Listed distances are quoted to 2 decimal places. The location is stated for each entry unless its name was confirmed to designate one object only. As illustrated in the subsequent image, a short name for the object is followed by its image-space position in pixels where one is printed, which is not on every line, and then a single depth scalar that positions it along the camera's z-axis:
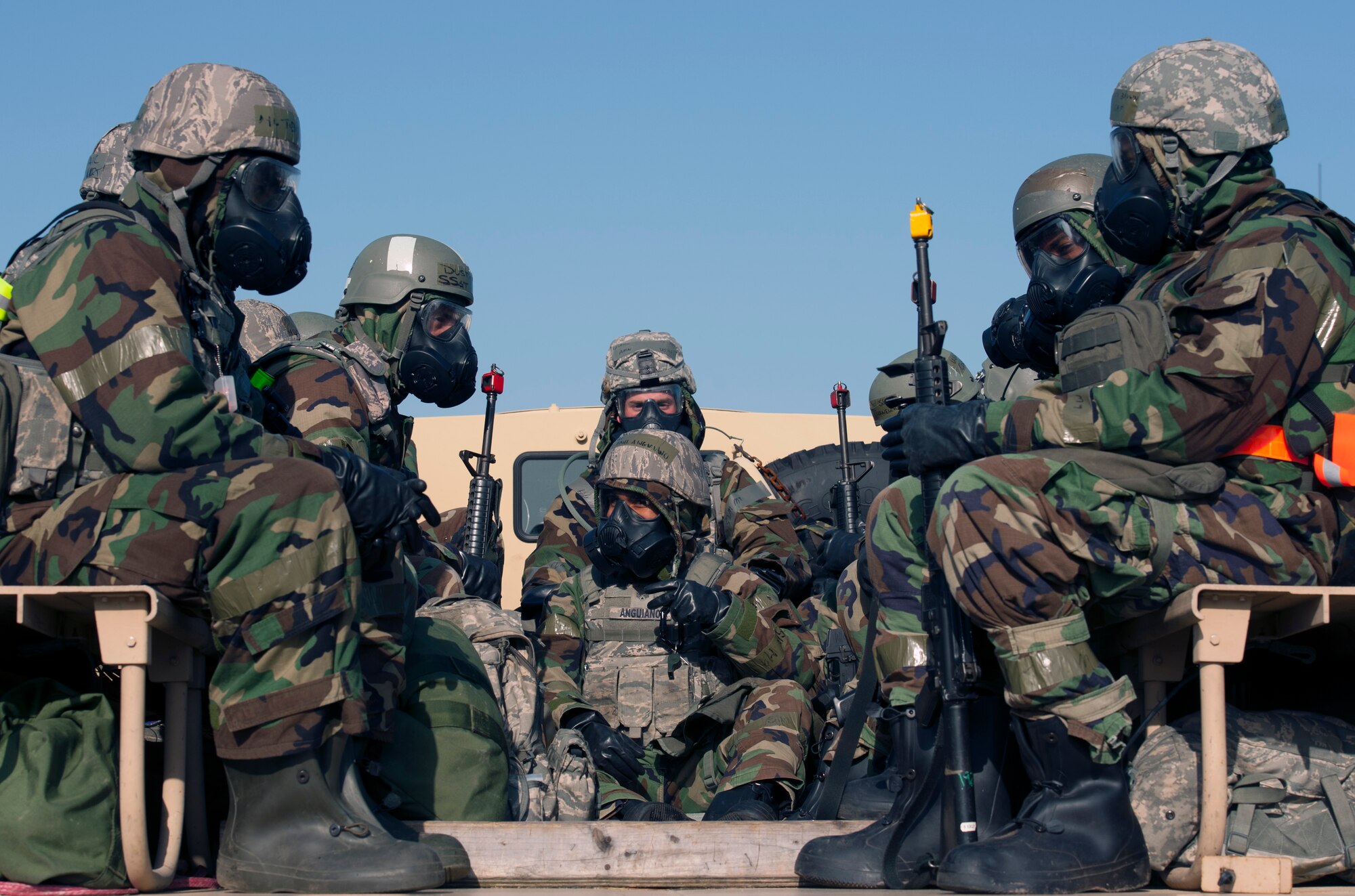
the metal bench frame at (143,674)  3.15
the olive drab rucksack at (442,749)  3.99
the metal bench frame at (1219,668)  3.17
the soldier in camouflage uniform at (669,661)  5.53
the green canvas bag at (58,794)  3.09
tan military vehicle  8.98
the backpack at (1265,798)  3.35
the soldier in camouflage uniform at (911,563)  3.58
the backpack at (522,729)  4.54
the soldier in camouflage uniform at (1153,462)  3.29
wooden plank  3.62
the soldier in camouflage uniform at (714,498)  6.68
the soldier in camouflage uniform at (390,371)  5.08
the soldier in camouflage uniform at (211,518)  3.32
